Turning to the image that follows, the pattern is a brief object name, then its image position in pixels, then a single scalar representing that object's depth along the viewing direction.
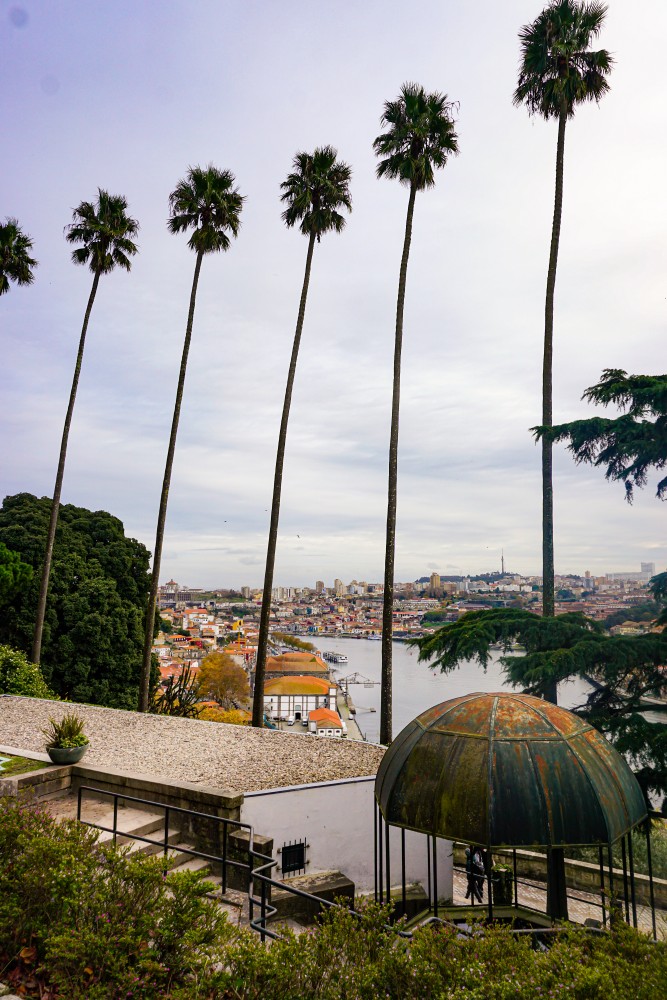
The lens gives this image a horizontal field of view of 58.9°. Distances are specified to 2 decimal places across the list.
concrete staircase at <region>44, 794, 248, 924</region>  6.63
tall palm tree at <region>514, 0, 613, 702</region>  15.95
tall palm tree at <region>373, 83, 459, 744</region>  16.52
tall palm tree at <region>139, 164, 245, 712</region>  19.47
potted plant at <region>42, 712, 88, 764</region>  9.17
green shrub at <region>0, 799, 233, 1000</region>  3.45
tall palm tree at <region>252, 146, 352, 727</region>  18.12
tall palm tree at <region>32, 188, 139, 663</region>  21.28
